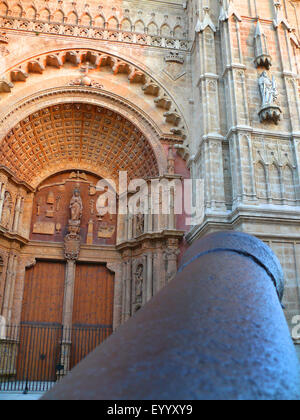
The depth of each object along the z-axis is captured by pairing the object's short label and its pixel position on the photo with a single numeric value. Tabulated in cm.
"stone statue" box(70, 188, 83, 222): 1288
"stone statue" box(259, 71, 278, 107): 989
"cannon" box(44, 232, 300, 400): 101
